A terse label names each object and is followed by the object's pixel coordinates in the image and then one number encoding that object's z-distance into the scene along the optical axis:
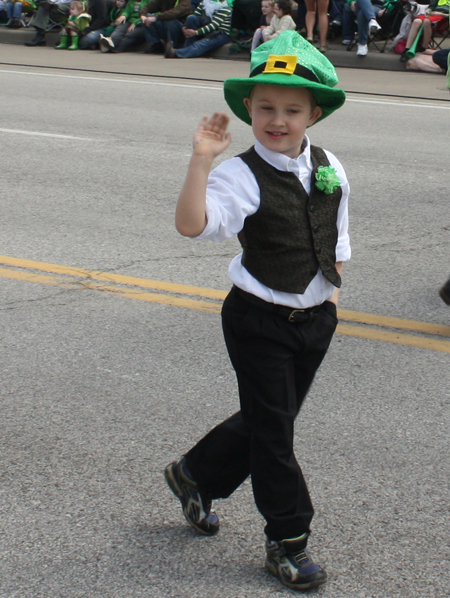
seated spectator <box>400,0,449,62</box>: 15.35
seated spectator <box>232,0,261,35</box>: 17.39
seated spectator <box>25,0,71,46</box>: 20.89
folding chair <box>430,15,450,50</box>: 15.45
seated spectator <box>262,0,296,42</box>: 15.09
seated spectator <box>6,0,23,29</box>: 22.88
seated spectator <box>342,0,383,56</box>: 16.06
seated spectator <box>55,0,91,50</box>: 19.78
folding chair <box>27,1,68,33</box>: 21.14
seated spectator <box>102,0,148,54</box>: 19.06
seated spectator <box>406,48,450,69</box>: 15.52
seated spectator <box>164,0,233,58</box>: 17.86
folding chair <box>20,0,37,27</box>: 22.77
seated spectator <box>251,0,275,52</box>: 15.97
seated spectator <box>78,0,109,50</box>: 19.69
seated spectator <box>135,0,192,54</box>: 18.23
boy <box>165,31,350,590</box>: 2.40
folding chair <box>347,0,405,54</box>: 16.47
